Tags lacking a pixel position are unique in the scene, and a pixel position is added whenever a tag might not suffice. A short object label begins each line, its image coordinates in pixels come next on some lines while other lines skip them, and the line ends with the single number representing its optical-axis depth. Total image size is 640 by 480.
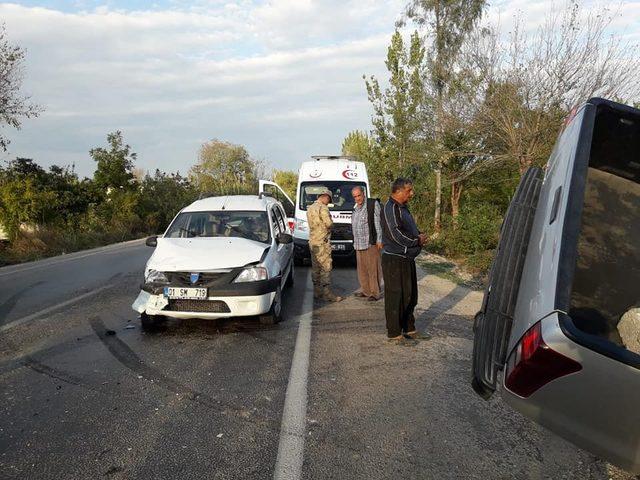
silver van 2.03
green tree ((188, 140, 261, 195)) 61.69
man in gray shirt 8.26
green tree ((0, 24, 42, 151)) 20.58
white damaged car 5.82
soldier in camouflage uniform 8.09
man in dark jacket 5.42
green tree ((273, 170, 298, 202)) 54.79
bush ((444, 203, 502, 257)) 12.61
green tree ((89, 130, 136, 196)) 30.27
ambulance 11.57
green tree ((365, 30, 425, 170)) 21.17
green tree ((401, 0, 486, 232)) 16.28
